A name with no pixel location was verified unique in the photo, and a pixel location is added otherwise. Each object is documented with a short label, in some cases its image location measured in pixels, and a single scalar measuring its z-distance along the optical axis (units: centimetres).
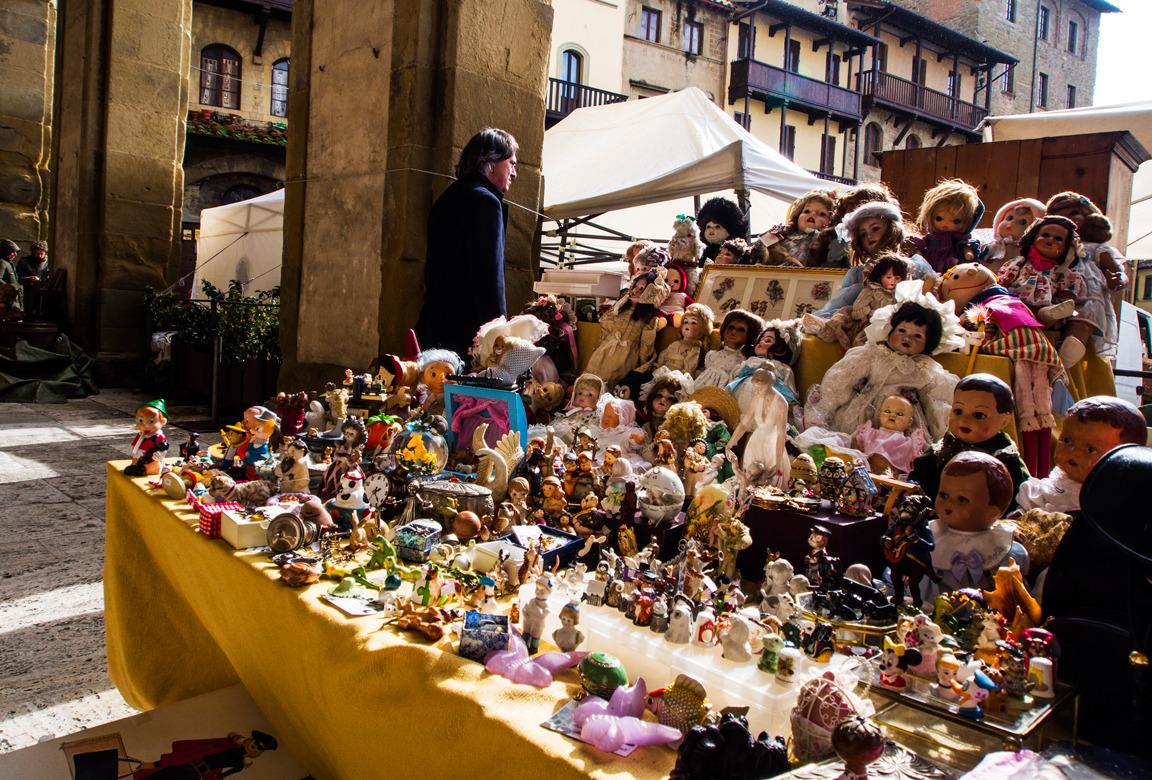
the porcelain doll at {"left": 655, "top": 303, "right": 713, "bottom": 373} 309
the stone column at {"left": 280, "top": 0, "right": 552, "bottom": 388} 443
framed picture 354
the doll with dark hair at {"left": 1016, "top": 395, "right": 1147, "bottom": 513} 164
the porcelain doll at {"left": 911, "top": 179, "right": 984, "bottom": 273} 335
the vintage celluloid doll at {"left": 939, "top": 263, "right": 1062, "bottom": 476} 250
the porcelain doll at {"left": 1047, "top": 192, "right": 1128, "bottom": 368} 285
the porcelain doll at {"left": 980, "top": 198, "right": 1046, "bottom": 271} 359
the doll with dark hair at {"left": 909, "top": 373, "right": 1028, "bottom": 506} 191
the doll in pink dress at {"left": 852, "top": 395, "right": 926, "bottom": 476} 238
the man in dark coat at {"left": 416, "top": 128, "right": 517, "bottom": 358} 393
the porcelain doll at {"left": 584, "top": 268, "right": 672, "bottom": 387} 328
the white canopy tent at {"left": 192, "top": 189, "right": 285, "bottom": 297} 1105
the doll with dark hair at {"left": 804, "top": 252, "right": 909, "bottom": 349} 291
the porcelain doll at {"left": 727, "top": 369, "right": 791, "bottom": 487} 235
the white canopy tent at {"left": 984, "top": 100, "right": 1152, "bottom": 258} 696
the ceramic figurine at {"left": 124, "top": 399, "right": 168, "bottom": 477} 293
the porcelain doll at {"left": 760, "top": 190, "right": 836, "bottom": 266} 412
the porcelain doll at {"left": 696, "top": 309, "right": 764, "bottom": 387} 292
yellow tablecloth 140
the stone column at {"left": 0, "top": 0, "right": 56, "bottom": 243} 925
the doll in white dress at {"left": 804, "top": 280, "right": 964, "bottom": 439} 249
